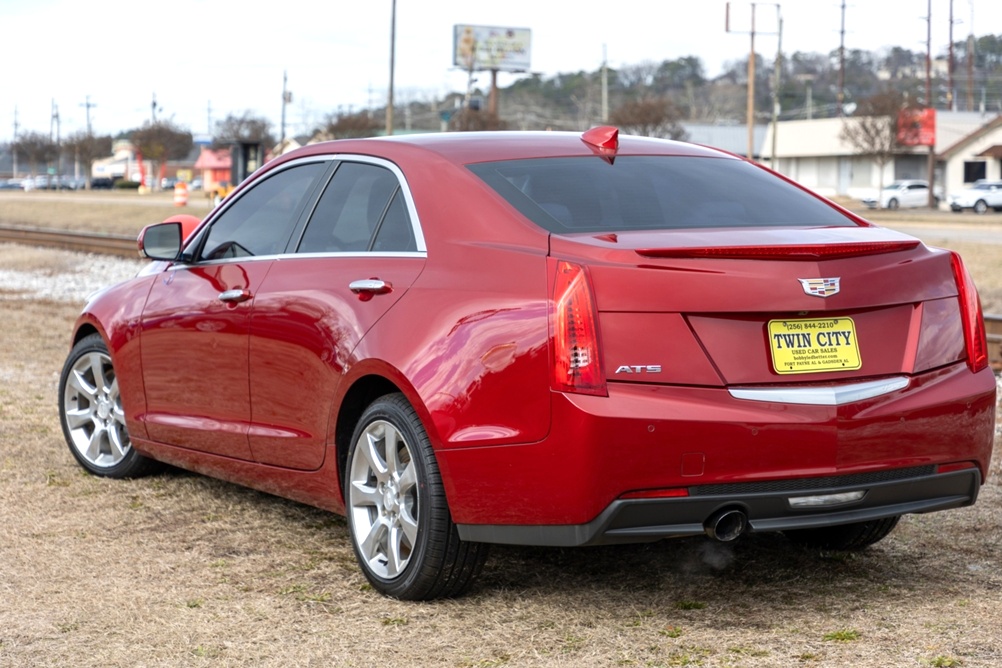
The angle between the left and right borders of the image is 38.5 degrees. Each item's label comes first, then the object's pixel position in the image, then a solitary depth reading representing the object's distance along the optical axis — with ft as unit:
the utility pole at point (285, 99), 364.99
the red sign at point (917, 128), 221.87
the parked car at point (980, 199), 181.06
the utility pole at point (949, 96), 299.17
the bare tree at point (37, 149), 410.93
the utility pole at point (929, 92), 210.59
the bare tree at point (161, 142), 360.69
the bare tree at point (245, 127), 356.96
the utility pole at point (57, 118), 476.71
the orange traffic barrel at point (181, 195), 153.38
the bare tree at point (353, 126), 287.07
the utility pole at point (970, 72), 302.55
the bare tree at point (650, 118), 247.09
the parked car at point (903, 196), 206.54
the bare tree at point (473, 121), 222.28
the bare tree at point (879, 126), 221.87
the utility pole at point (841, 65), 290.03
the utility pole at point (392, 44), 146.20
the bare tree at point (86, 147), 368.09
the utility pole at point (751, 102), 182.09
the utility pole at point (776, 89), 228.02
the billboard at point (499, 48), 345.10
